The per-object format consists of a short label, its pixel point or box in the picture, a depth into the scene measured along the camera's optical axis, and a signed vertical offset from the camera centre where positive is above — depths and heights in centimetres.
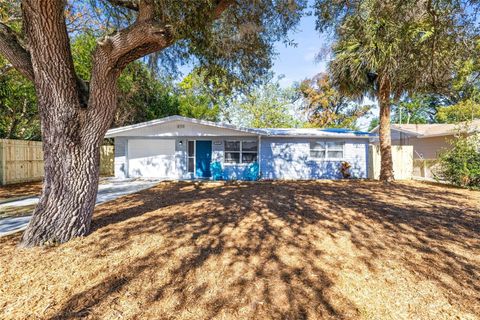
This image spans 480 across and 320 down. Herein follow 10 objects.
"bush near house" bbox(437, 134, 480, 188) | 993 -28
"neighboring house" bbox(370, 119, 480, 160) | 1677 +139
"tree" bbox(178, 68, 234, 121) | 2291 +535
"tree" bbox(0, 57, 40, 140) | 1262 +321
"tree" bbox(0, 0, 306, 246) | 364 +114
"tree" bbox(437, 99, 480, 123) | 1757 +363
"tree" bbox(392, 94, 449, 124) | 3239 +566
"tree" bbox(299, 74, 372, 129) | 2631 +537
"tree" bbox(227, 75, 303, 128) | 2647 +511
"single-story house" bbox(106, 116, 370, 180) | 1291 +33
